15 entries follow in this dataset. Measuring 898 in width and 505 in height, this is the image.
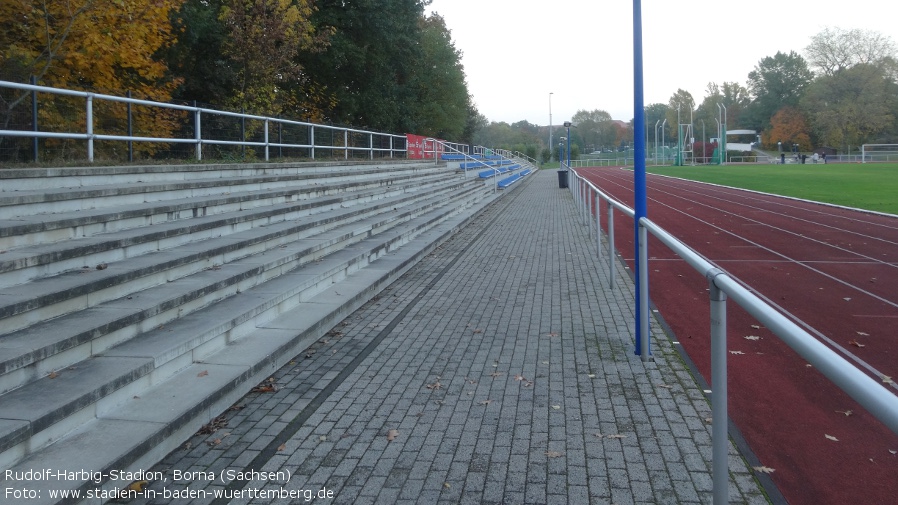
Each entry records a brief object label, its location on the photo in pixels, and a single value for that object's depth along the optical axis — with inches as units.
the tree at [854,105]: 3671.3
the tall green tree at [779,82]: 5108.3
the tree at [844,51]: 3794.3
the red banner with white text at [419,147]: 1295.5
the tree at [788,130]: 4463.6
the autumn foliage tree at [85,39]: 643.5
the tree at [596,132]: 6318.9
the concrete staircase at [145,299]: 173.0
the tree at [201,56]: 994.7
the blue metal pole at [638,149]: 265.7
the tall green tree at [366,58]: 1362.0
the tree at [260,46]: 900.6
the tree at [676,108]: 6072.8
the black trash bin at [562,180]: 1547.7
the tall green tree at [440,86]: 2273.6
